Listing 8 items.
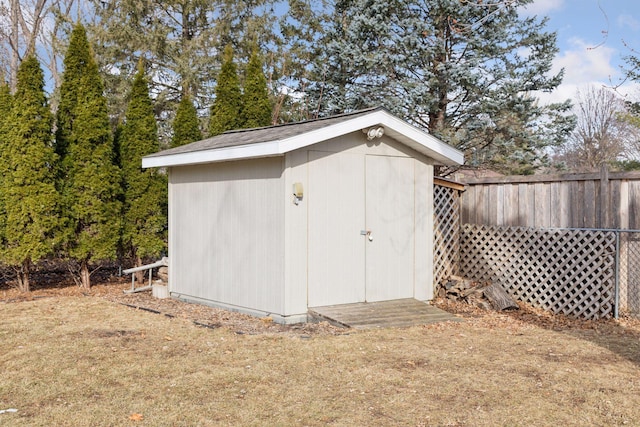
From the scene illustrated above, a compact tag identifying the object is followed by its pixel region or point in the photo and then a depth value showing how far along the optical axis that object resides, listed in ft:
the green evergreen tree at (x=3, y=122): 34.24
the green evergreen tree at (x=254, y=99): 42.19
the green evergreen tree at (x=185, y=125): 40.34
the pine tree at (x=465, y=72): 50.16
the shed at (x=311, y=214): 25.04
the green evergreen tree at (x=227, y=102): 41.55
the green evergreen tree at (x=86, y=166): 35.50
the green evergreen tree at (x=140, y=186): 37.78
